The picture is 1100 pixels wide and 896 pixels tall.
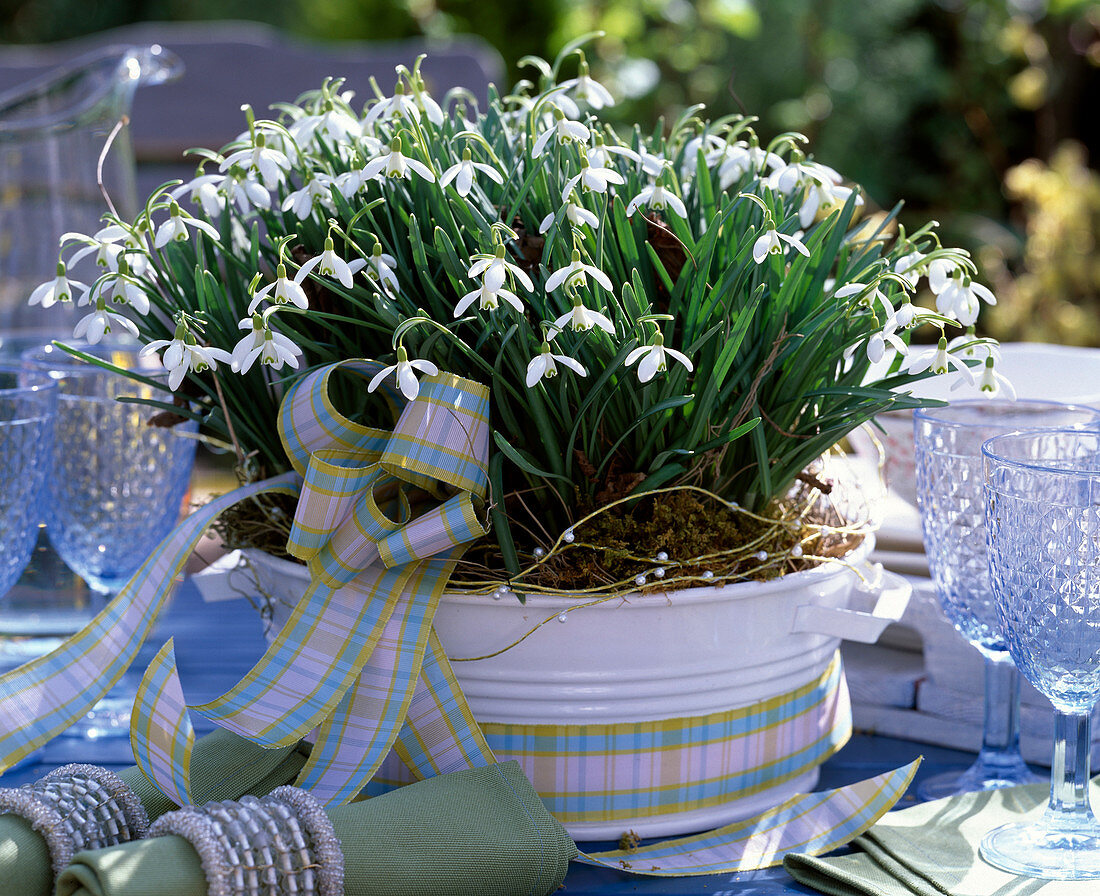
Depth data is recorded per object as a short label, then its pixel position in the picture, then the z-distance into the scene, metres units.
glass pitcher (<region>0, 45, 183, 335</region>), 1.66
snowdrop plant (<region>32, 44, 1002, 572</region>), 1.18
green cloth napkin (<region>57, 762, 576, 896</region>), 1.09
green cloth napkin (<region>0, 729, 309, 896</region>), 1.13
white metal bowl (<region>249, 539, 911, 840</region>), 1.19
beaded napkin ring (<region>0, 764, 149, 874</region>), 1.13
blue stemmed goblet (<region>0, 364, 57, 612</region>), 1.28
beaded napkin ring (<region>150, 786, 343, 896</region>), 1.09
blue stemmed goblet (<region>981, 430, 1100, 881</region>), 1.16
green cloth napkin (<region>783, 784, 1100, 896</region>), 1.17
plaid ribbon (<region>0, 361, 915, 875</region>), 1.18
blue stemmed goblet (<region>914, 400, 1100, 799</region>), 1.25
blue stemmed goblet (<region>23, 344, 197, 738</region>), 1.37
